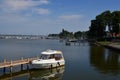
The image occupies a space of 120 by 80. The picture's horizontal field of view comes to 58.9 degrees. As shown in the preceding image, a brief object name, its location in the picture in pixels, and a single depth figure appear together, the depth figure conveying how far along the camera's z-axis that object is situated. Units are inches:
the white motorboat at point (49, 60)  679.2
